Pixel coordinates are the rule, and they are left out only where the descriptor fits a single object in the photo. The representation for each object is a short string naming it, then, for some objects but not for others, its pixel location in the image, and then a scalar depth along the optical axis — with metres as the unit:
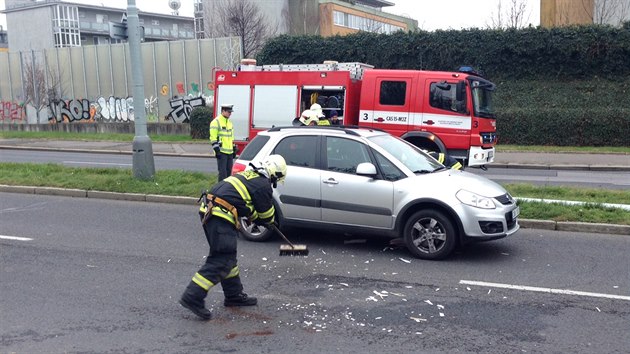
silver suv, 7.49
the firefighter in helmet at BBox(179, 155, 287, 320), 5.62
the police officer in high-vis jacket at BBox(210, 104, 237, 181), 12.30
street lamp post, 12.98
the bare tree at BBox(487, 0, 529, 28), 32.53
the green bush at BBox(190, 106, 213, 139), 28.91
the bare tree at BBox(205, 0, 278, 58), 40.91
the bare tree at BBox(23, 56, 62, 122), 38.38
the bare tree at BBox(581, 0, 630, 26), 30.67
